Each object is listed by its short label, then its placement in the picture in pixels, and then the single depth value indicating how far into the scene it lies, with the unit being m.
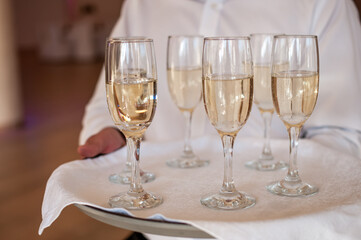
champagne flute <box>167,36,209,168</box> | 1.42
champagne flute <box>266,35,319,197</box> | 1.09
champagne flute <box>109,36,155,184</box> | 1.29
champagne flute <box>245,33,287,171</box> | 1.36
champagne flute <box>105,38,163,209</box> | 1.06
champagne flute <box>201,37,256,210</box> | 1.01
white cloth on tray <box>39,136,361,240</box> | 0.95
